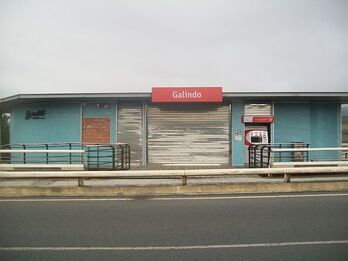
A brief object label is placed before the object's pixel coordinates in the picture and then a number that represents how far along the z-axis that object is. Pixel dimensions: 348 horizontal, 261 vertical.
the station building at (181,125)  17.41
